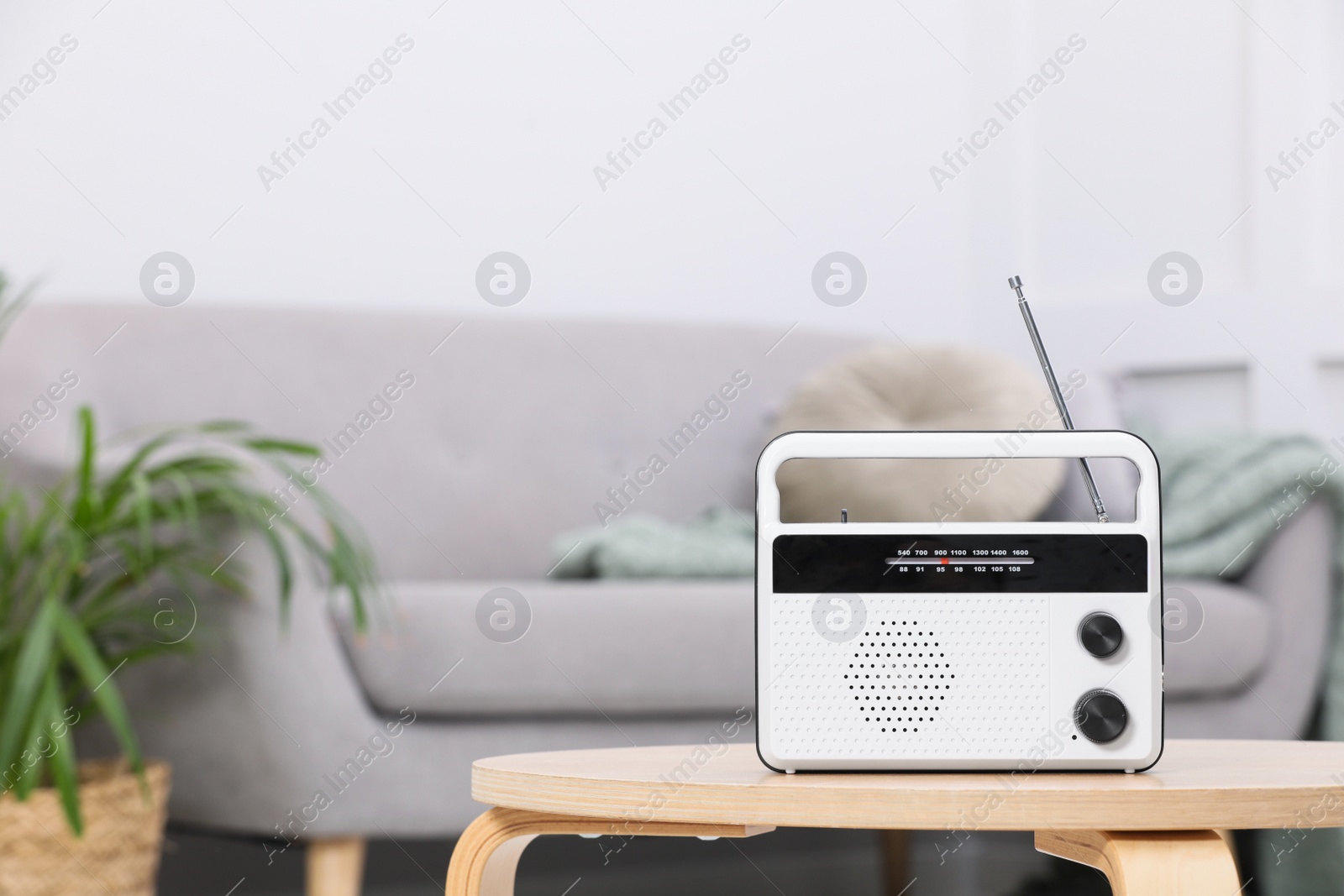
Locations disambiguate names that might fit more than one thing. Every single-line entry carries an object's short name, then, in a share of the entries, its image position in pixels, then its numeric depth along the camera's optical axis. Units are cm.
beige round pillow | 376
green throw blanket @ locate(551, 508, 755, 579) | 359
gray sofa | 307
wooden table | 188
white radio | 198
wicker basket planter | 281
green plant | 278
